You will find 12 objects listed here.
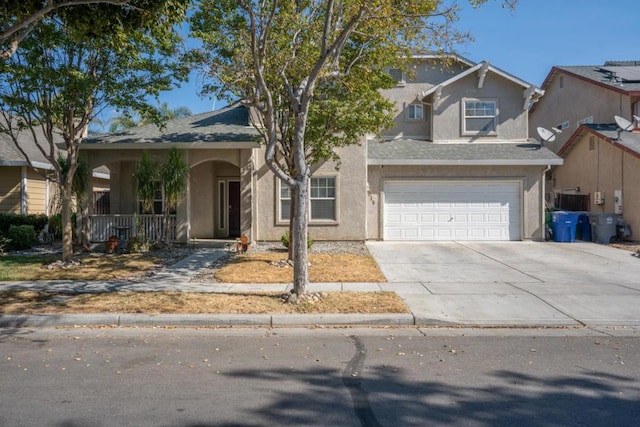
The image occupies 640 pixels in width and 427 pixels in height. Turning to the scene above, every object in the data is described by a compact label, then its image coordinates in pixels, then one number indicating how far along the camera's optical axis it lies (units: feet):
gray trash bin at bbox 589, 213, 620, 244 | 53.93
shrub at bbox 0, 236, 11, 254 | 46.34
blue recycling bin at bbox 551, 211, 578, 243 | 54.13
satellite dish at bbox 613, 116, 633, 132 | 57.41
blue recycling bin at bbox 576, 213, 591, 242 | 56.95
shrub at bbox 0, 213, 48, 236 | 52.49
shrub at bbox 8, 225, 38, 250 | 47.60
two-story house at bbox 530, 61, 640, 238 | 55.77
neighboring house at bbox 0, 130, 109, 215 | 56.14
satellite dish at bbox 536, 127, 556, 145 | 57.67
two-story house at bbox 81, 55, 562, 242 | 50.37
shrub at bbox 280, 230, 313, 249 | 45.20
